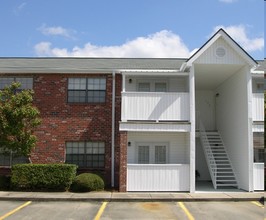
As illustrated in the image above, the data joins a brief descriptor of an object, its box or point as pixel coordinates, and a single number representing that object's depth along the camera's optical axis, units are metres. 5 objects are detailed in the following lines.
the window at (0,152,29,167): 11.61
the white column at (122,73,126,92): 11.07
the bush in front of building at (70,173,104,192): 10.03
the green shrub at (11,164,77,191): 10.21
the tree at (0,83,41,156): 10.40
